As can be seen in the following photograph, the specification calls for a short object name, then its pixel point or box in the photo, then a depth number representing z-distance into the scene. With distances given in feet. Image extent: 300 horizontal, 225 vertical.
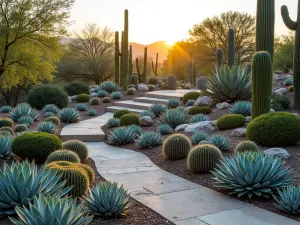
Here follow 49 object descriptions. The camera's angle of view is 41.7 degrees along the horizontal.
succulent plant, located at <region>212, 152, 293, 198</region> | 21.03
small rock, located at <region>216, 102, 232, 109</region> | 52.14
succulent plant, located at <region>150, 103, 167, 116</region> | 54.65
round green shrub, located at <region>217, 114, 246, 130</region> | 40.81
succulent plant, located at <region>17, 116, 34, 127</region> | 50.66
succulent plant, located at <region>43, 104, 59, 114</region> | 62.34
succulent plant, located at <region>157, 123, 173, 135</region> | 41.88
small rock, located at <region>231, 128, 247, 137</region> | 36.96
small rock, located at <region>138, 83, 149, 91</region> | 92.27
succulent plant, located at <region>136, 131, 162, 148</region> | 36.22
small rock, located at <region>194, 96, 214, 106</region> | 54.65
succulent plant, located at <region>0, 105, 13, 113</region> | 67.15
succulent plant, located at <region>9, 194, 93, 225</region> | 14.30
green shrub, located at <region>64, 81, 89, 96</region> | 92.38
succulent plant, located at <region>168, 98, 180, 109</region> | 60.59
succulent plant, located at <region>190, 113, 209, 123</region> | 45.42
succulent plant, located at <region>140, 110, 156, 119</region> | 52.49
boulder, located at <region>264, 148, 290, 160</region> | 28.02
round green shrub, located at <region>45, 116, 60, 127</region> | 50.24
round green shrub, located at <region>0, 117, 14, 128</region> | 46.16
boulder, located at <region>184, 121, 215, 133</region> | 40.42
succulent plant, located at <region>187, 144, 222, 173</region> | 25.73
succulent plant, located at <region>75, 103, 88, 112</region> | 69.00
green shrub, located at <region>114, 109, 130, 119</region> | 56.03
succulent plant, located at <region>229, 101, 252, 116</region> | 45.65
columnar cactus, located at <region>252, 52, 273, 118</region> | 35.22
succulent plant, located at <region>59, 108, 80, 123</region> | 54.19
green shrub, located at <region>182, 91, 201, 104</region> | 63.00
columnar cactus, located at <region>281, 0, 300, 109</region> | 47.65
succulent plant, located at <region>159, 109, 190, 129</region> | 45.19
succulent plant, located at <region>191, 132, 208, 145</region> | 34.42
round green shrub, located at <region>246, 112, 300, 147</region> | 31.17
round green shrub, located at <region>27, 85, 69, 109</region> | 69.97
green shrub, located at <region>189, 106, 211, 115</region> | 51.34
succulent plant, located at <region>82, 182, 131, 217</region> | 18.03
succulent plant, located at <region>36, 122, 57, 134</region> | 41.24
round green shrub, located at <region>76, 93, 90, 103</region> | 79.36
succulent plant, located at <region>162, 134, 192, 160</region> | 30.19
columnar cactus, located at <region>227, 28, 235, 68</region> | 60.72
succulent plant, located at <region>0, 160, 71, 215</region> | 17.71
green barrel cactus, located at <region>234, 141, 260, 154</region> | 28.04
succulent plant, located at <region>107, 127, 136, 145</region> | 39.60
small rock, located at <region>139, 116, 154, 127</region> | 47.91
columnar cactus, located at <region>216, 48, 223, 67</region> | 73.48
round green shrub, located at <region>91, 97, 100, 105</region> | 75.77
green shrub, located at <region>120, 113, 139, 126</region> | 48.70
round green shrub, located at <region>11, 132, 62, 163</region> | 29.04
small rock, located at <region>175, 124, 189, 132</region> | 42.69
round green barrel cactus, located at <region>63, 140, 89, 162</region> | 30.60
